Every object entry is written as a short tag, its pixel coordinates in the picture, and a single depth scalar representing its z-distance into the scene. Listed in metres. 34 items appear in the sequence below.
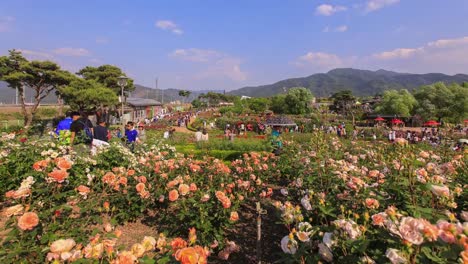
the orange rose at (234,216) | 2.73
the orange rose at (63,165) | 2.22
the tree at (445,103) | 36.19
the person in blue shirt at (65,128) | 4.70
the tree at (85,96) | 22.62
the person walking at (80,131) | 5.57
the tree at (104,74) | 32.12
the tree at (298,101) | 50.06
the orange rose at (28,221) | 1.56
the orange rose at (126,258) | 1.28
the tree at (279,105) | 53.19
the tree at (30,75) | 21.86
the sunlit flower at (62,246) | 1.34
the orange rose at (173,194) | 2.78
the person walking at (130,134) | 6.90
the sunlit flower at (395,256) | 1.24
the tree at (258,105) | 61.94
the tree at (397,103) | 38.94
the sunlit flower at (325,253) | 1.63
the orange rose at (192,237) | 1.56
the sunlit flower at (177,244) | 1.57
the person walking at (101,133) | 6.33
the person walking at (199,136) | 12.77
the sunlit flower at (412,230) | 1.21
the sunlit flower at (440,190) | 1.58
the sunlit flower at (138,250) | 1.36
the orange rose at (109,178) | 2.71
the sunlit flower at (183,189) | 2.80
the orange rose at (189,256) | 1.25
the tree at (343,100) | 61.32
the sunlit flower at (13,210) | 1.75
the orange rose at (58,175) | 2.12
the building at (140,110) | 32.00
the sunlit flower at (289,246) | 1.70
